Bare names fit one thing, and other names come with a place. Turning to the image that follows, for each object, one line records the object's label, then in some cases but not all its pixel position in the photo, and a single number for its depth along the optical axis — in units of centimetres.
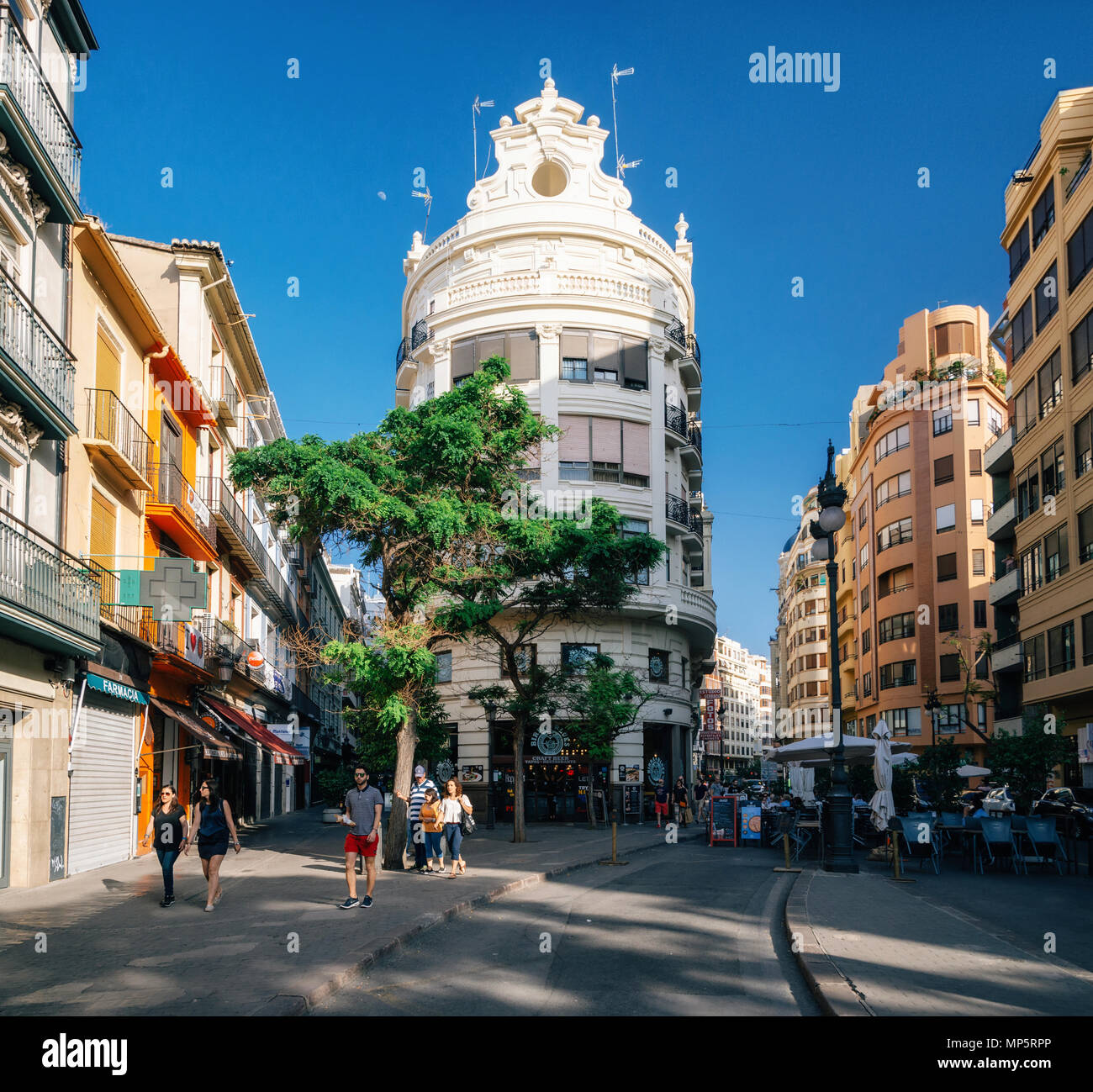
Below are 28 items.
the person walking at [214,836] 1273
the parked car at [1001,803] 2485
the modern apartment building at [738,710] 17262
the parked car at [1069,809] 2131
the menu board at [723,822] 2644
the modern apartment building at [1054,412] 3108
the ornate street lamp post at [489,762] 2761
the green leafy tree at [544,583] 2122
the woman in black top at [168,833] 1335
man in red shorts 1328
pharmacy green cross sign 1930
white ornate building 3688
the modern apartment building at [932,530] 5594
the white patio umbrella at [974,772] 3281
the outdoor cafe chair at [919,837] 1806
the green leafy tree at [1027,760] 2384
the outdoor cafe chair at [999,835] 1820
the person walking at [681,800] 3550
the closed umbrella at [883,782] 1955
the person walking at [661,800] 3453
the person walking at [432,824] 1725
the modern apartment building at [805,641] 8819
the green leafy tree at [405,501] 1886
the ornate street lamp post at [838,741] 1789
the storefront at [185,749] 2330
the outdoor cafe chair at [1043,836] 1822
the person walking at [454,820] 1702
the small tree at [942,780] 2445
